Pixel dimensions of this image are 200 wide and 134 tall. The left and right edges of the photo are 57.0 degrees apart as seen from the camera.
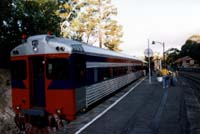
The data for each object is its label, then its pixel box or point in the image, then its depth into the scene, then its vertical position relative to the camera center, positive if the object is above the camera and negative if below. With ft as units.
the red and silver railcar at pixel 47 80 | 18.85 -1.18
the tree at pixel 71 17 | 66.93 +19.81
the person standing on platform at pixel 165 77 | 47.61 -2.56
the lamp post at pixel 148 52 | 57.46 +4.82
